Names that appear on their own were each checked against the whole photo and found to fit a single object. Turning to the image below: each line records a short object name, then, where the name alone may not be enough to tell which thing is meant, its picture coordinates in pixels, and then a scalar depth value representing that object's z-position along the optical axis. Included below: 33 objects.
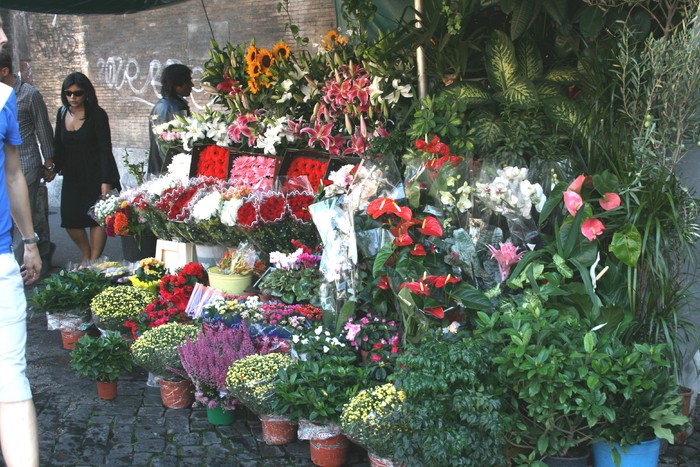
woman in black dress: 7.22
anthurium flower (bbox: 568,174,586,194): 3.68
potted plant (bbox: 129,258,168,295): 5.74
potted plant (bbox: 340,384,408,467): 3.41
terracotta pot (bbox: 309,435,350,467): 3.83
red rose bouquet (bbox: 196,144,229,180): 6.43
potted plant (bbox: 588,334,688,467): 3.23
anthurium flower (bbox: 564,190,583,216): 3.60
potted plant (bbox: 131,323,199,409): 4.47
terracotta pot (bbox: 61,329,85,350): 5.69
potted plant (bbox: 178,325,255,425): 4.18
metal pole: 4.87
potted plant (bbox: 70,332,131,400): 4.61
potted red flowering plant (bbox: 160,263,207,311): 5.30
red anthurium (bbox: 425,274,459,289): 3.79
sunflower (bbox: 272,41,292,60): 5.89
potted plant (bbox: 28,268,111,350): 5.62
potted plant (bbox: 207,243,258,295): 5.25
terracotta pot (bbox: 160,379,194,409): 4.60
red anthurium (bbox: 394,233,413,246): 3.87
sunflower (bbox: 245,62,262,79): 5.95
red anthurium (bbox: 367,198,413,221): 3.92
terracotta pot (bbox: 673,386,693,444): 3.89
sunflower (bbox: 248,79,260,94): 6.02
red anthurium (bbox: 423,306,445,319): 3.82
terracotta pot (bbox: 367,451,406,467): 3.50
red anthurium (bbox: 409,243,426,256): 3.89
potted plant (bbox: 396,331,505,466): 3.17
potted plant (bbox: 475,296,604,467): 3.21
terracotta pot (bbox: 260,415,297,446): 4.05
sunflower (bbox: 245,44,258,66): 5.99
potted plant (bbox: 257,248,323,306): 4.67
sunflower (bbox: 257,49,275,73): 5.96
